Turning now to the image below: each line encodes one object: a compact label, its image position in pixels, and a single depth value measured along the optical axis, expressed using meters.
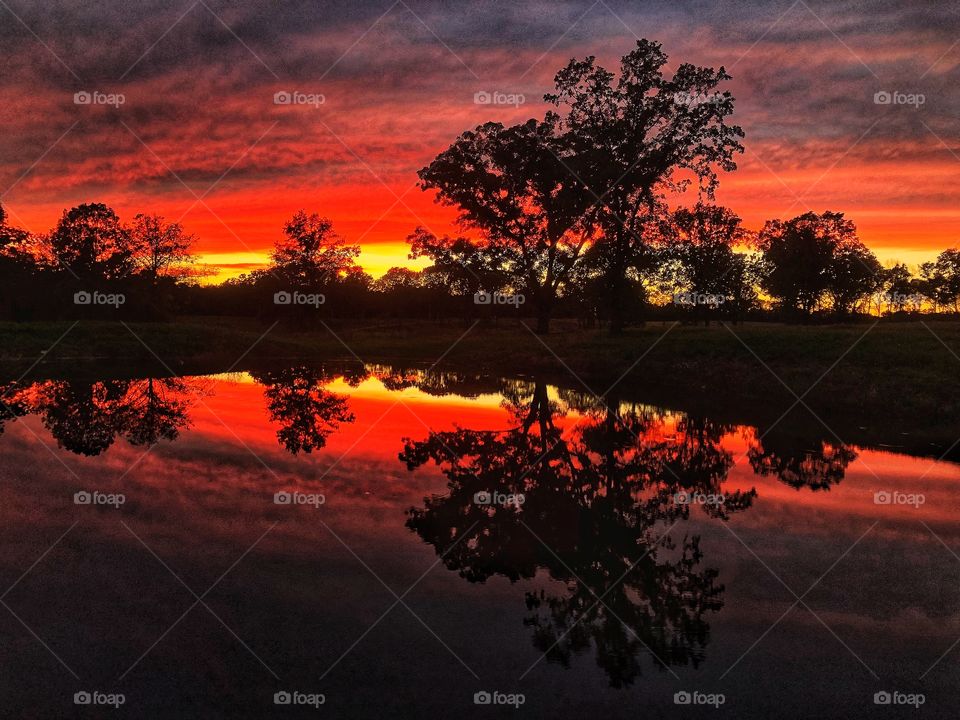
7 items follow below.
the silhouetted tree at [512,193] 57.06
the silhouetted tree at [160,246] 88.31
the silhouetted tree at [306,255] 100.56
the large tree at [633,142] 50.06
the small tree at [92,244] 84.62
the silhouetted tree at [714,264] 85.50
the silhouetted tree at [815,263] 90.81
